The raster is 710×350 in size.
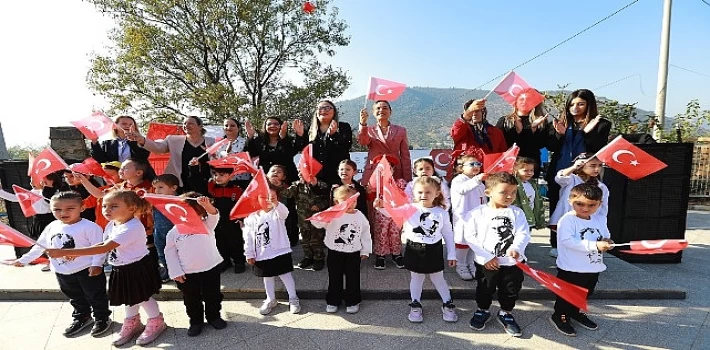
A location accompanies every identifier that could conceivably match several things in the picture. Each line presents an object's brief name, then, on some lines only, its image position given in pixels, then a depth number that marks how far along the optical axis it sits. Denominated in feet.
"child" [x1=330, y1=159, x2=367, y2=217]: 11.75
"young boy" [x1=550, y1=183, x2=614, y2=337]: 8.91
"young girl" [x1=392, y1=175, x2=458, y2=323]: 9.92
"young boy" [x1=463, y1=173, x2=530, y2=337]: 8.97
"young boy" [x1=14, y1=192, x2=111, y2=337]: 9.29
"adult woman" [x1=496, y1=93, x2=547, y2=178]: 13.08
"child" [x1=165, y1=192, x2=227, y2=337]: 9.39
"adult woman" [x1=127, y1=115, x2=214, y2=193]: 13.46
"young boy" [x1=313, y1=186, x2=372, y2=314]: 10.63
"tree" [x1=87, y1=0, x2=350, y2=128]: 36.83
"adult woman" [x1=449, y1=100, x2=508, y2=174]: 12.64
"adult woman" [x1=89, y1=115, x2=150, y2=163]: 13.35
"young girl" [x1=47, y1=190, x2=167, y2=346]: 8.85
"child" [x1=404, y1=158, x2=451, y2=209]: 11.83
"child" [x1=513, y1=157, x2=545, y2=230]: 11.91
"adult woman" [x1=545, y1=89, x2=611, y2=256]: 12.17
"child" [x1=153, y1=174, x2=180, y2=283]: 10.20
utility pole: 27.84
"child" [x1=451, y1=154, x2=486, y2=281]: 11.45
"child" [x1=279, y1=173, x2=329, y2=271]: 12.80
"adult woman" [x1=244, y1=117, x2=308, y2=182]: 14.20
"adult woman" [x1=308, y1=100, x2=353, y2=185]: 13.25
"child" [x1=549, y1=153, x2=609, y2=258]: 10.68
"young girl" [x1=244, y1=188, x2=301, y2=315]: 10.61
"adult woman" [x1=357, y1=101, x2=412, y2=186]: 13.25
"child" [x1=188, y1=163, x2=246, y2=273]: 12.93
